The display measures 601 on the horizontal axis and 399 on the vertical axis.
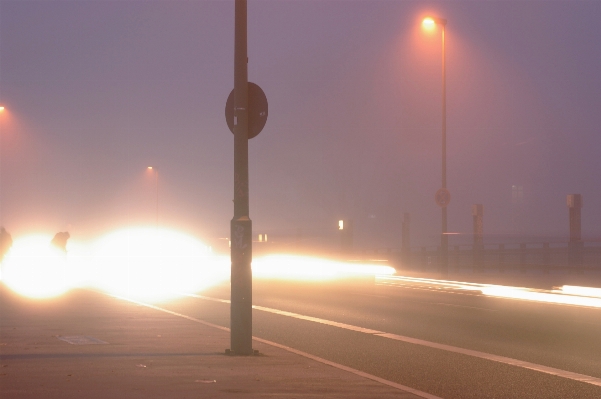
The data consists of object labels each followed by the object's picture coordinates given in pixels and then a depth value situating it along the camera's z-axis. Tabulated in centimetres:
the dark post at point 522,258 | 3705
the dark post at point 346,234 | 4890
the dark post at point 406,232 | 4732
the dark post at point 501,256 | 3932
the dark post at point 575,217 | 3534
